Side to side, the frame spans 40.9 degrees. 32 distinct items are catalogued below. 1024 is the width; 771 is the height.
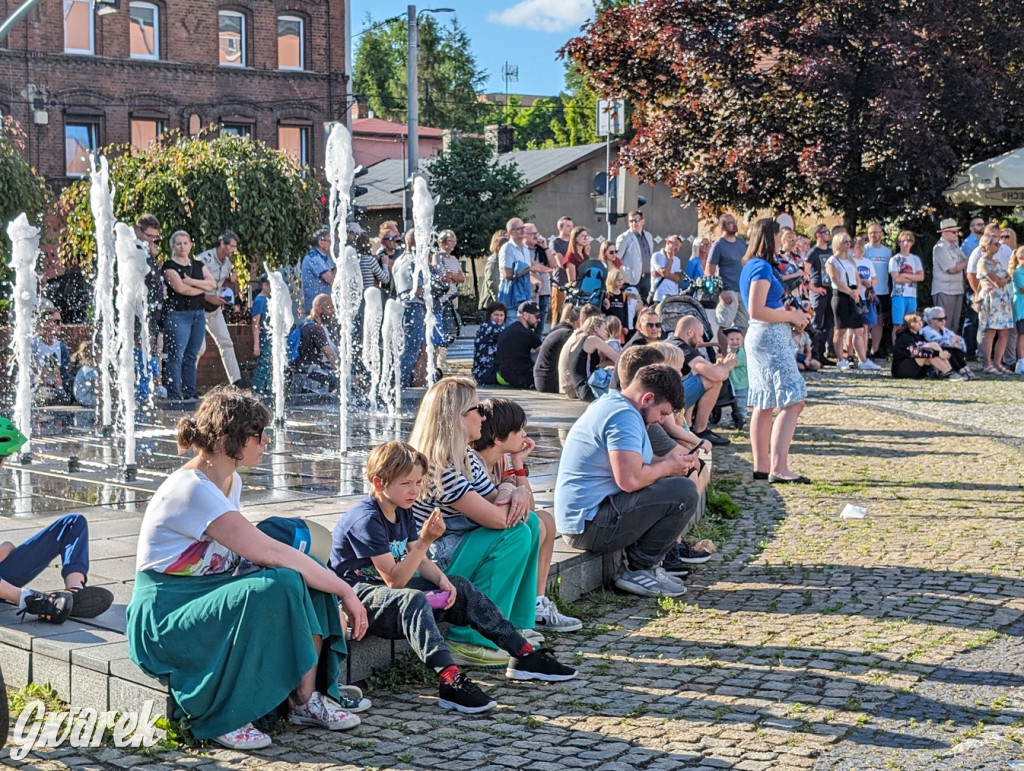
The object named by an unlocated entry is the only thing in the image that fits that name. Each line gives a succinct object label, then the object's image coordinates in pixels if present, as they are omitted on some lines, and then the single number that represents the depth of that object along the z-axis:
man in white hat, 20.02
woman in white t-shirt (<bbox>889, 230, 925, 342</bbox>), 19.91
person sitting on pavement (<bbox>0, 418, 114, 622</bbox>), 5.49
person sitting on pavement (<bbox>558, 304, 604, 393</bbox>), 13.00
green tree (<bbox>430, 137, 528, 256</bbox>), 43.50
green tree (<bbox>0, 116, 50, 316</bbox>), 23.56
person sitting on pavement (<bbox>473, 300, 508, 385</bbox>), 15.99
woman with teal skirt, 4.85
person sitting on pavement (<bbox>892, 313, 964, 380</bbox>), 18.33
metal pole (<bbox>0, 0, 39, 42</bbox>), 14.30
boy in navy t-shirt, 5.34
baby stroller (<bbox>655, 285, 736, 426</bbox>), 13.23
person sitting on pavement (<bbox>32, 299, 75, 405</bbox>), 14.34
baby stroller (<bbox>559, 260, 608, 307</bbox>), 15.73
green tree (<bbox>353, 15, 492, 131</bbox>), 81.19
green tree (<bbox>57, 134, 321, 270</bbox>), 22.62
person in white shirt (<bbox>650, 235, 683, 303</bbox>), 17.84
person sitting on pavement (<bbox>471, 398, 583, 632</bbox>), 6.41
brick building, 39.53
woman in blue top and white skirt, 10.01
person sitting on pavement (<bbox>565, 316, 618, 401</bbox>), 12.39
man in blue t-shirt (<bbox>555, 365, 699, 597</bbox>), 7.09
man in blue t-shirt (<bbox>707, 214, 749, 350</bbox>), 17.00
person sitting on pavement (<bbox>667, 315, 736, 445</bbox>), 11.02
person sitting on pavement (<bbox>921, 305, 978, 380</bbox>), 18.55
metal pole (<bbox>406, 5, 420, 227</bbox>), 34.00
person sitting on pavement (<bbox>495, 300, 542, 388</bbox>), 15.36
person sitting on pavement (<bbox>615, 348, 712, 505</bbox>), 7.48
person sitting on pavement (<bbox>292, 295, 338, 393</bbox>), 15.05
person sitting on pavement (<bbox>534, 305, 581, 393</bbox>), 14.32
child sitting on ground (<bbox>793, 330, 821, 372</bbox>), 19.03
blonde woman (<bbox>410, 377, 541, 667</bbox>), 6.07
